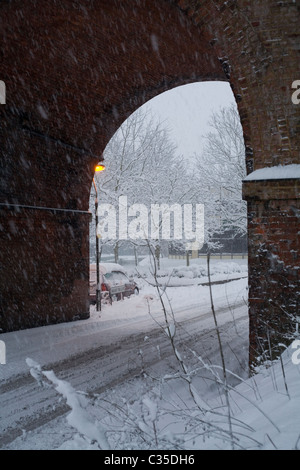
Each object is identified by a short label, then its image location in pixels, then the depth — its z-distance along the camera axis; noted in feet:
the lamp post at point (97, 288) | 44.67
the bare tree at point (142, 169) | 81.30
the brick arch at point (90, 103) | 17.65
